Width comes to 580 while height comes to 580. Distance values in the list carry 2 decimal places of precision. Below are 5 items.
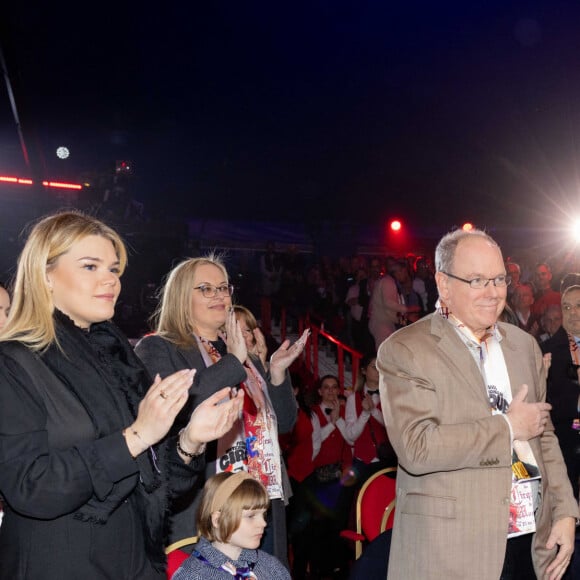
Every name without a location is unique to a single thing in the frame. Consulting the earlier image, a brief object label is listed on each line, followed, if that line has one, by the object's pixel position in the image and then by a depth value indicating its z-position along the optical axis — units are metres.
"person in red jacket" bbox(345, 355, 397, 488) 5.28
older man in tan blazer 2.03
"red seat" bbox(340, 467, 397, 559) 3.22
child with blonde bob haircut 2.54
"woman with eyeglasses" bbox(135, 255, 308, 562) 2.72
